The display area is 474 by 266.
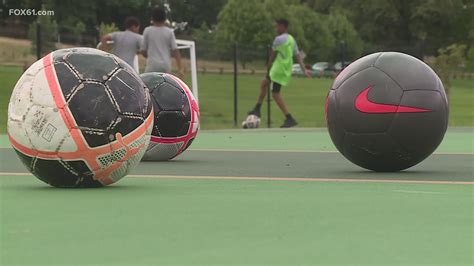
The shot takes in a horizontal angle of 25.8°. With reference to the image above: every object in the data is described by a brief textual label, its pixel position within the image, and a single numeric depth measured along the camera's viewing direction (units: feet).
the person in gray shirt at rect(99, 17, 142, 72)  55.36
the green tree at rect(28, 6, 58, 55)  80.38
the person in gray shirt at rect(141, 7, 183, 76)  53.47
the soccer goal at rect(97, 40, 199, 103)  78.83
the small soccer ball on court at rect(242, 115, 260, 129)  69.56
